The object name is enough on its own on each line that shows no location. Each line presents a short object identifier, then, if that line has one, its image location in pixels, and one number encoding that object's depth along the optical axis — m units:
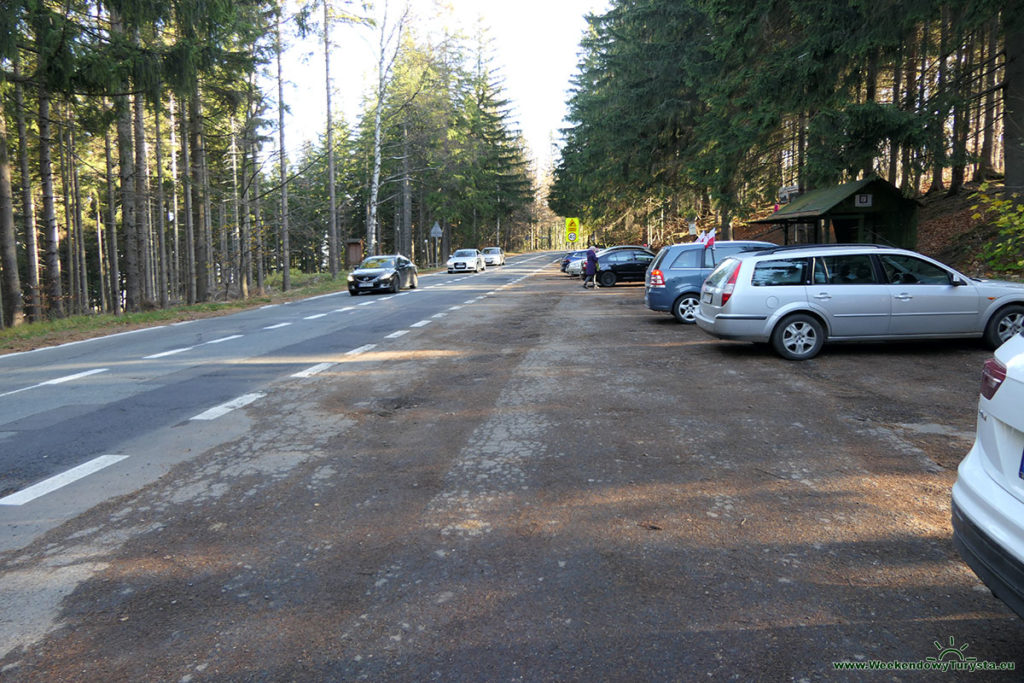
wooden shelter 19.48
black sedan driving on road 27.84
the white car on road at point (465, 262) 49.00
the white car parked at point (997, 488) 2.63
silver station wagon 10.40
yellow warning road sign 62.28
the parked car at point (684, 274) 15.75
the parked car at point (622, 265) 30.97
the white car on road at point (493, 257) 64.06
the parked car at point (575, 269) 39.27
